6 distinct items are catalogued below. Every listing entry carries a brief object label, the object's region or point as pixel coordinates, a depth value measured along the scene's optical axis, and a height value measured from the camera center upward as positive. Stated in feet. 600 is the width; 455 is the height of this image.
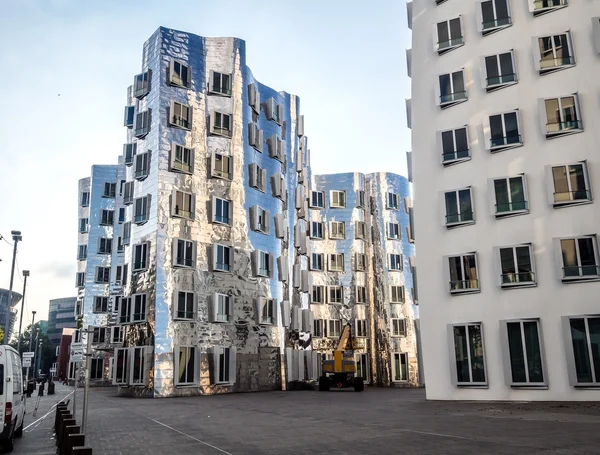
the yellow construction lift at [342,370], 134.51 -3.76
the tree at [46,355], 459.73 +4.34
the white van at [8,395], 40.27 -2.55
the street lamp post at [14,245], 132.06 +26.97
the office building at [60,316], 545.44 +42.55
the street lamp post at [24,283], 166.91 +23.57
